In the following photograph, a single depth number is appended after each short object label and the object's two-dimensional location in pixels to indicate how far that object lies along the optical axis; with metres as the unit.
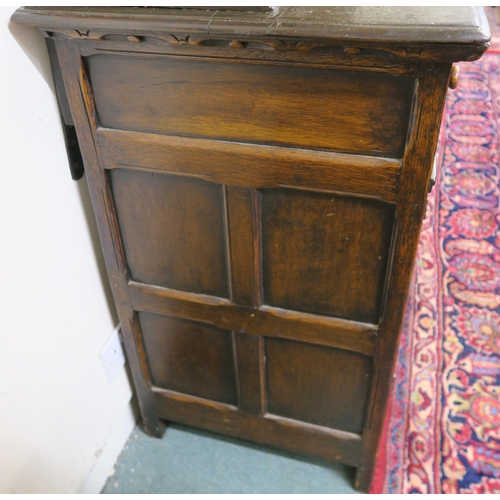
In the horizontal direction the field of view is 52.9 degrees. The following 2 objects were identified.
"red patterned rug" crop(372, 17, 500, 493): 1.17
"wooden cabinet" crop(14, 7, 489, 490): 0.62
